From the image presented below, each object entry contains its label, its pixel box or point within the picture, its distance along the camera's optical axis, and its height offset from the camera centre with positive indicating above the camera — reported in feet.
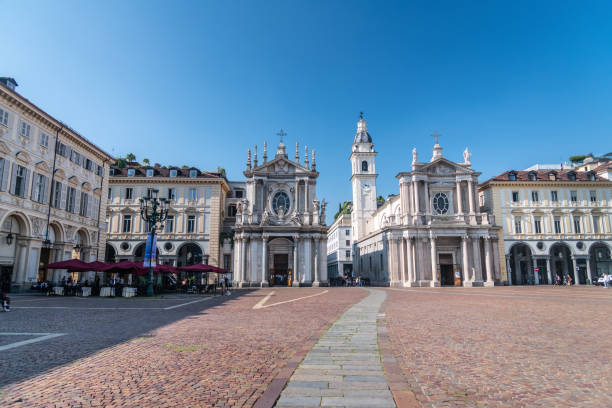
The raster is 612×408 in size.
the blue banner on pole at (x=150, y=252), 83.28 +3.54
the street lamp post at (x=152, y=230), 85.10 +8.39
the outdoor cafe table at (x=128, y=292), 88.63 -5.29
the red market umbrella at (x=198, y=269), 106.01 -0.16
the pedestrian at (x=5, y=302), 53.06 -4.49
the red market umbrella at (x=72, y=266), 86.43 +0.65
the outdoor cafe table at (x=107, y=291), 90.62 -5.18
